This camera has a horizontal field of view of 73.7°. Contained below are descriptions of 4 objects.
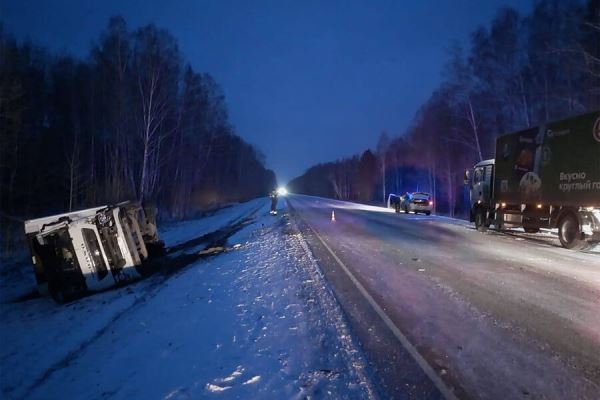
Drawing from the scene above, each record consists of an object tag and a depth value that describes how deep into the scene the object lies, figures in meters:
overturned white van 8.68
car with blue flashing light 32.12
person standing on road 29.34
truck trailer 11.70
